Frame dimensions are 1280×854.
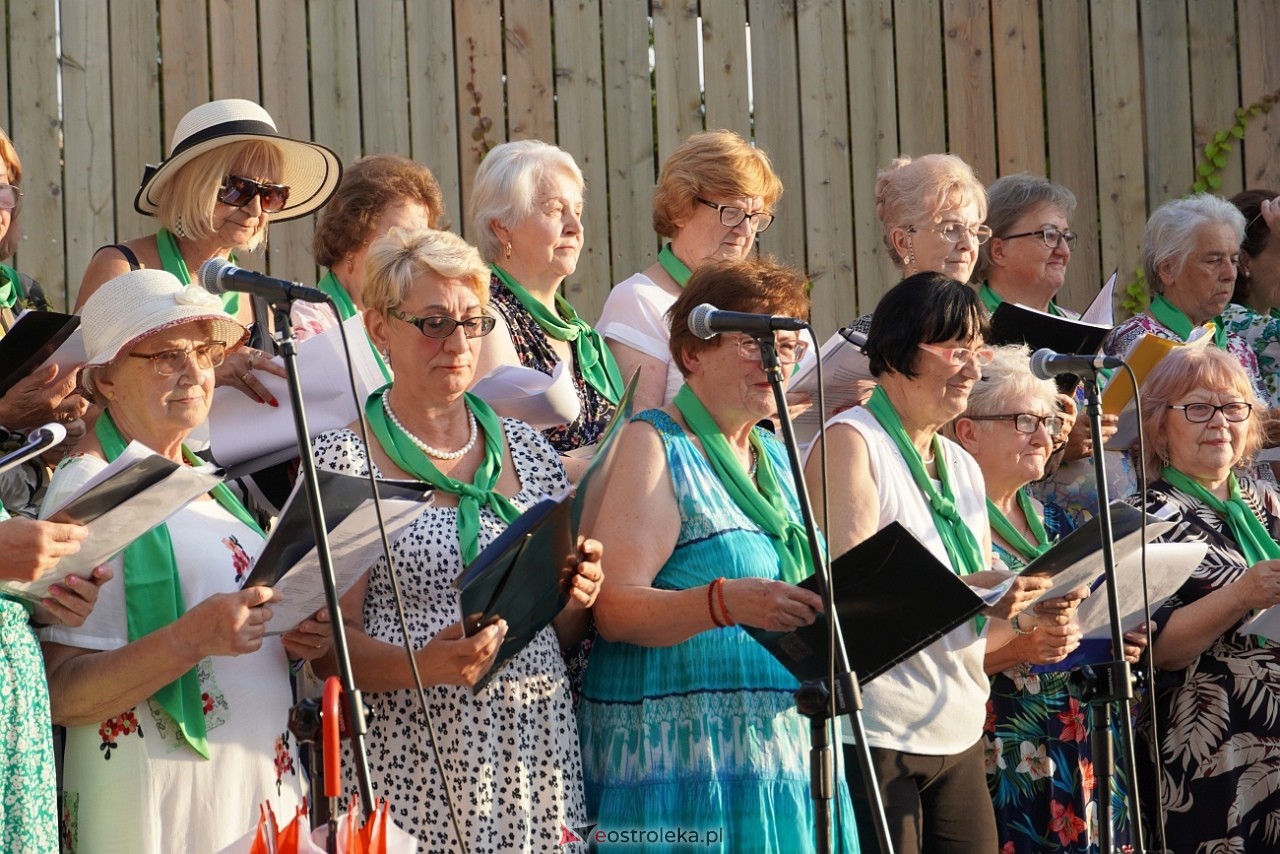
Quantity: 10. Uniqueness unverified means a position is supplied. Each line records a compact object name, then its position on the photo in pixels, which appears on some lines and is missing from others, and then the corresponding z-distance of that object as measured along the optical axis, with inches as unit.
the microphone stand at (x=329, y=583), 245.6
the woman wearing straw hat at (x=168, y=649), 274.2
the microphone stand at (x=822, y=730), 270.1
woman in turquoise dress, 307.9
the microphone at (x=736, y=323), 285.9
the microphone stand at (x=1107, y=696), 306.3
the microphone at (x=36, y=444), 237.3
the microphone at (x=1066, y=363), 325.7
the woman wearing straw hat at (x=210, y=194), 374.3
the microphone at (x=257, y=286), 257.0
